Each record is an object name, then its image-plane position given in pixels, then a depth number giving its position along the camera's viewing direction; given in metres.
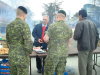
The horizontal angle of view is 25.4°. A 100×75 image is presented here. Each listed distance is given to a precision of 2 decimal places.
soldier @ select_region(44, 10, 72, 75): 3.84
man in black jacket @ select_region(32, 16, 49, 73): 5.71
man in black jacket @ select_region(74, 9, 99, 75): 4.47
